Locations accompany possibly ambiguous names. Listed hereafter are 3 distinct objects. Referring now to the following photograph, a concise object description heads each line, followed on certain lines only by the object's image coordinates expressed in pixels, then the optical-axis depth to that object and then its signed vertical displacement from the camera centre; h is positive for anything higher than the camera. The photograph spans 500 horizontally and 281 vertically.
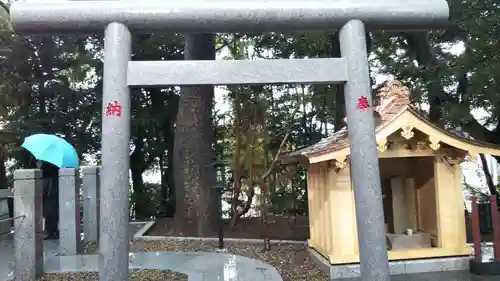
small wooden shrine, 7.54 -0.15
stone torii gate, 4.09 +1.18
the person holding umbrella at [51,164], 8.91 +0.62
